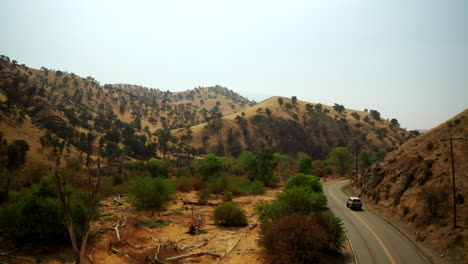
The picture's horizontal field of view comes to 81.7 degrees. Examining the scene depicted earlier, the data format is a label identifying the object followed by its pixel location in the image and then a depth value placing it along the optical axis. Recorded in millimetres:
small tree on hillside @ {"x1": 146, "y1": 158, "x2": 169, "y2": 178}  67000
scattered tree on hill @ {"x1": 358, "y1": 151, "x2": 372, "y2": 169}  90812
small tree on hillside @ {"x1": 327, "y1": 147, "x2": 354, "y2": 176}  92362
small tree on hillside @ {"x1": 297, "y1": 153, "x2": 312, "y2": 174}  76125
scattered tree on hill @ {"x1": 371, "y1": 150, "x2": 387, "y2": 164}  90094
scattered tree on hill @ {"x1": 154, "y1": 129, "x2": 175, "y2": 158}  108775
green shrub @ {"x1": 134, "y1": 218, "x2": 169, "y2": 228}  27811
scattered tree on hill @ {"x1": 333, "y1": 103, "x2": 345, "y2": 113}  176875
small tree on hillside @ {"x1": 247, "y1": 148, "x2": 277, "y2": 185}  64938
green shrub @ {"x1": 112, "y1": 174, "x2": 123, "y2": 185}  51875
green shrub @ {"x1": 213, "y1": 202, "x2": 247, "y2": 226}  30312
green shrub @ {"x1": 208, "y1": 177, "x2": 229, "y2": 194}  52134
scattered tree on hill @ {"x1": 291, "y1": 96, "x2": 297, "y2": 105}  176812
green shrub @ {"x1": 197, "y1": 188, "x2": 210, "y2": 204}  43000
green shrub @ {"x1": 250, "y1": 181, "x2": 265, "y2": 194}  53188
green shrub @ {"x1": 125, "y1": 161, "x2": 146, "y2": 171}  67238
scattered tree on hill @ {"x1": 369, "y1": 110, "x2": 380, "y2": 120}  176250
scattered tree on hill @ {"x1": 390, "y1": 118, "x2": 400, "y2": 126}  164625
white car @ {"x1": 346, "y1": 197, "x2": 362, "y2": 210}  37500
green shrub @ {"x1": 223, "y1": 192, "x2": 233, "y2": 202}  43656
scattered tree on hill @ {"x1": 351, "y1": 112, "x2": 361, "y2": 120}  170475
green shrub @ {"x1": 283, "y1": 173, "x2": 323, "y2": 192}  38484
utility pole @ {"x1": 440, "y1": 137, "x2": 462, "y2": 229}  23903
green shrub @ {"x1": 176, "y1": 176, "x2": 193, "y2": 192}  54300
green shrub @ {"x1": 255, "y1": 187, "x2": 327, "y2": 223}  22672
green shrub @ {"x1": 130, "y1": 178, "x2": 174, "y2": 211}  33906
